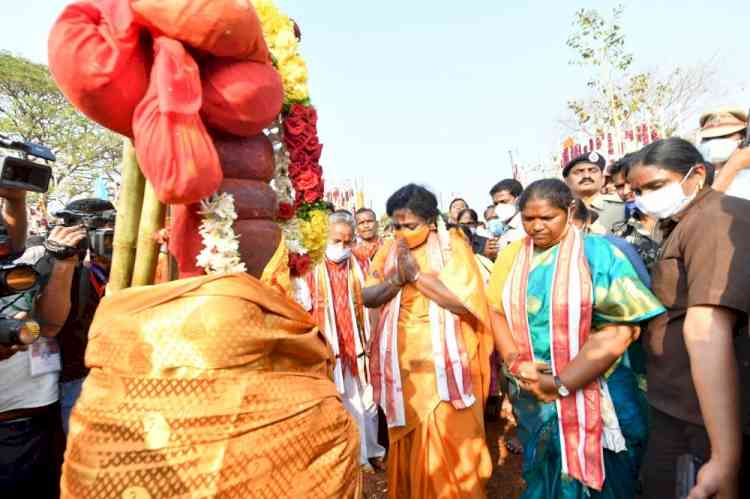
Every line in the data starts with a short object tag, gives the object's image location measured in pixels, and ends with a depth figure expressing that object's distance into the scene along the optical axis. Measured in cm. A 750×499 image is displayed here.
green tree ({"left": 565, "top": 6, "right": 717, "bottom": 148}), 1650
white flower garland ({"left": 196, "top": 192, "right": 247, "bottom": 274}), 159
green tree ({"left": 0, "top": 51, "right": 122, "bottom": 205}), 2391
